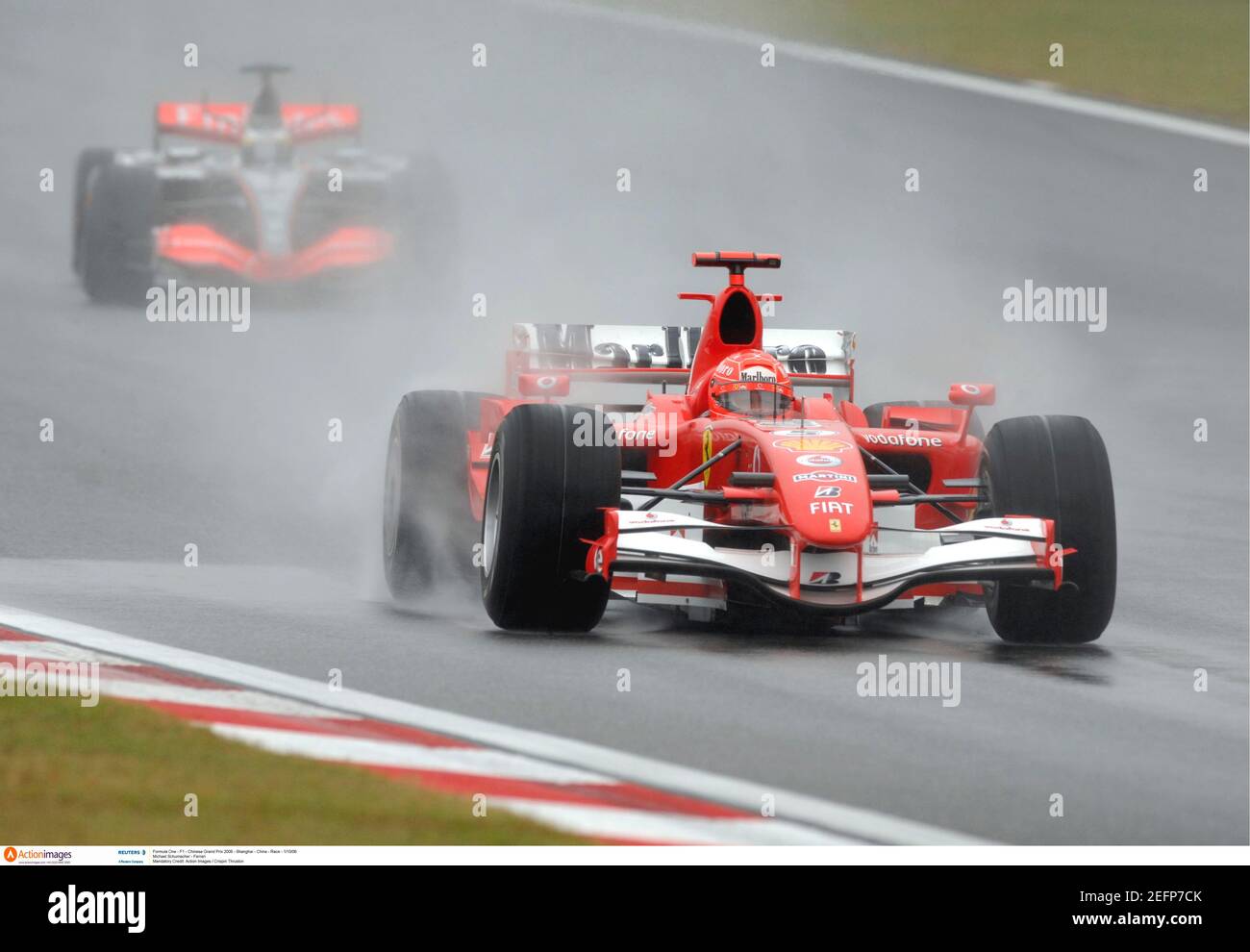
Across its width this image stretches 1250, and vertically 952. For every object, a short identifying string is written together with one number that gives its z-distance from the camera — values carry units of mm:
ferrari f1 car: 17016
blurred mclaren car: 34812
